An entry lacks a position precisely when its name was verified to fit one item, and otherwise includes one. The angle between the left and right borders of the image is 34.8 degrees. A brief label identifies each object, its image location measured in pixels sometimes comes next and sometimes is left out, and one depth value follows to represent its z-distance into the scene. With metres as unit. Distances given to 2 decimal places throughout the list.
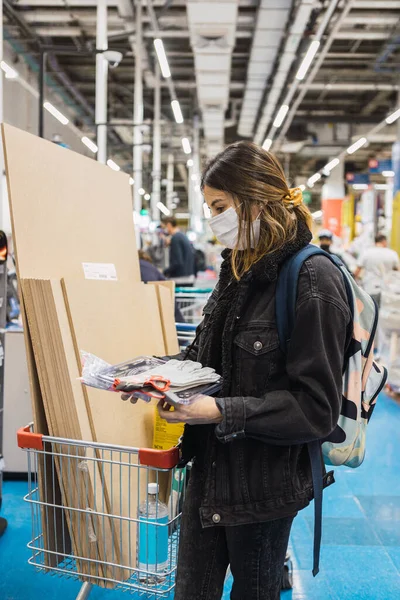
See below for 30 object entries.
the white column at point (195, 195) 22.28
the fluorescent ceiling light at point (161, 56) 9.52
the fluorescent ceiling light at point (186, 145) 18.80
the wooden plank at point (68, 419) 1.96
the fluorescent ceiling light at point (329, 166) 24.72
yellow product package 2.32
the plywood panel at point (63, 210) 2.02
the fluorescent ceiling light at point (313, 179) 27.76
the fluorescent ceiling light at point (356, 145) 20.16
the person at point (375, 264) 9.94
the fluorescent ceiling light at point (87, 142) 16.61
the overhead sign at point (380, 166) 24.16
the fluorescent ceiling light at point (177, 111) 13.95
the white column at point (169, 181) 27.94
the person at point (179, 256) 9.45
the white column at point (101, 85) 8.92
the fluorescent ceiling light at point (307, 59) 11.05
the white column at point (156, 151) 16.94
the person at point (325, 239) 8.65
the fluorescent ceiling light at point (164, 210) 33.42
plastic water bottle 1.91
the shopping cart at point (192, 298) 5.57
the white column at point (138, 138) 13.27
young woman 1.43
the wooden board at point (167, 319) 2.89
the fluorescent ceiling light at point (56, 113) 11.34
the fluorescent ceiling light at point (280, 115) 15.62
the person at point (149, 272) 5.45
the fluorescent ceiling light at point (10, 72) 9.30
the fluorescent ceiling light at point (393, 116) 16.36
